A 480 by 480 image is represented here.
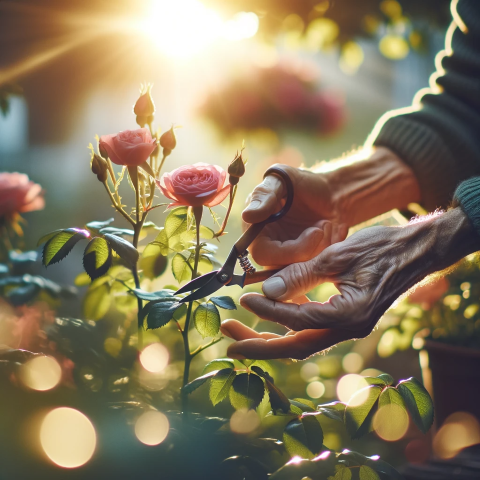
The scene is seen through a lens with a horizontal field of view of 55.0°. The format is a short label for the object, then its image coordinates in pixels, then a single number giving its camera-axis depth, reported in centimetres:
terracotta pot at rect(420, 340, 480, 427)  121
